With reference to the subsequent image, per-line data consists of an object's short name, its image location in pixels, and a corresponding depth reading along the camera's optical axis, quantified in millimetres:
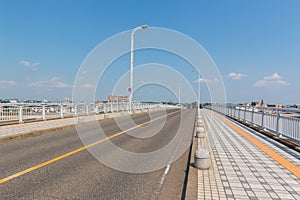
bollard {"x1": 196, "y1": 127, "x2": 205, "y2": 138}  9646
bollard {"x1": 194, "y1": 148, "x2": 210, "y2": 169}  5098
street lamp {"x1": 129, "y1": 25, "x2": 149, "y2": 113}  25812
